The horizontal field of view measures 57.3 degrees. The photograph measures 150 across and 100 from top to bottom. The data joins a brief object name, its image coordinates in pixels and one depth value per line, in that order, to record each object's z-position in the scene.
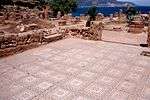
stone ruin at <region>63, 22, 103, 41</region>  8.01
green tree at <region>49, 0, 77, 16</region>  25.26
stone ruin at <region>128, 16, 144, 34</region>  11.56
